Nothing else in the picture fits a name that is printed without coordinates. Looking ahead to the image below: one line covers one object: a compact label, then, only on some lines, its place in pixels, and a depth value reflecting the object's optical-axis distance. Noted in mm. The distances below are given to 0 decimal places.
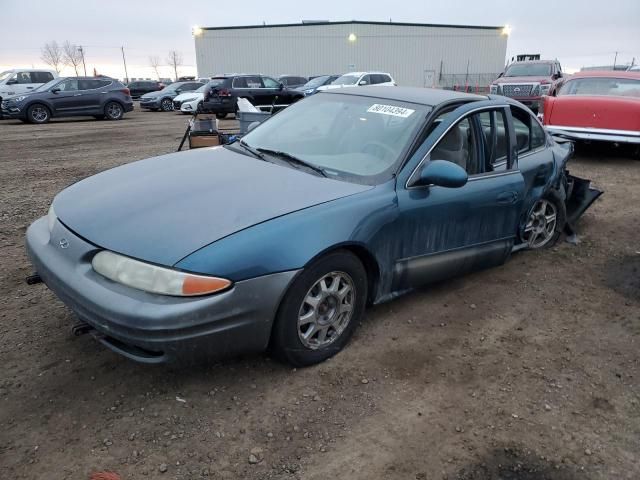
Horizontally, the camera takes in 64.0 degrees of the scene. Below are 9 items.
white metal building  43594
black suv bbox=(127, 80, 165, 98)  34594
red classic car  9016
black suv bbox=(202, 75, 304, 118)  18969
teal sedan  2467
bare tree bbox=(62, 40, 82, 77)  83188
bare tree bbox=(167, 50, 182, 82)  100688
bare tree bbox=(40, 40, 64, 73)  82500
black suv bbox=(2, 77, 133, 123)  16578
